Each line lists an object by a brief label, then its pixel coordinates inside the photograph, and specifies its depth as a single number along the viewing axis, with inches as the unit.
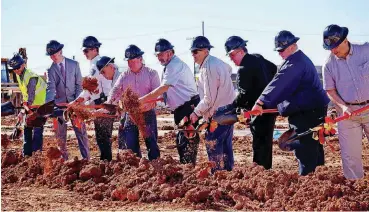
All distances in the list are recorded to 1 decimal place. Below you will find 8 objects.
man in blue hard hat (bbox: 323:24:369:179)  289.6
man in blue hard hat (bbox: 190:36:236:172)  326.3
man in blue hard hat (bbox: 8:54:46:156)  427.8
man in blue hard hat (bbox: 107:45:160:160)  367.2
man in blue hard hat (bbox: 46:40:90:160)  418.6
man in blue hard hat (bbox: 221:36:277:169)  321.4
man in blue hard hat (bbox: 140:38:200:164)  353.4
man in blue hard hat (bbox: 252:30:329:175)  289.1
